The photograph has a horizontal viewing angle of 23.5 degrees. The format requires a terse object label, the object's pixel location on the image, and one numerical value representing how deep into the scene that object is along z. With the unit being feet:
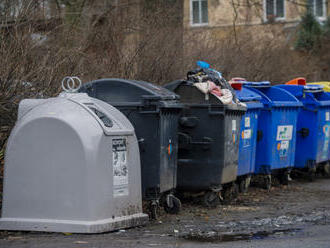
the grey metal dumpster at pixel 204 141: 33.30
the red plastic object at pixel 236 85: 38.50
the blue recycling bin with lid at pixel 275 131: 41.29
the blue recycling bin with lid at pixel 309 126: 46.34
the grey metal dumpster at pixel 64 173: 25.02
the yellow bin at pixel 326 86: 51.32
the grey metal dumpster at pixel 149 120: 28.94
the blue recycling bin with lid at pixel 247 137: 37.27
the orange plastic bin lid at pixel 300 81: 48.87
